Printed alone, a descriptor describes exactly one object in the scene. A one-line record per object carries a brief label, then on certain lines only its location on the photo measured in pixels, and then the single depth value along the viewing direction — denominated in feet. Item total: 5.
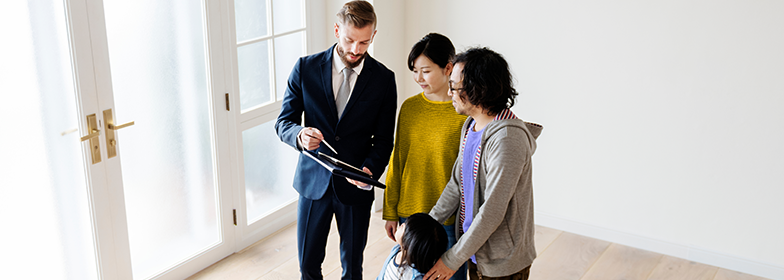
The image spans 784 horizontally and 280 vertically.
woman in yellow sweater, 6.77
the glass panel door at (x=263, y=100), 10.27
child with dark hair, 5.98
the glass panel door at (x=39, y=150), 7.00
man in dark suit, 7.45
